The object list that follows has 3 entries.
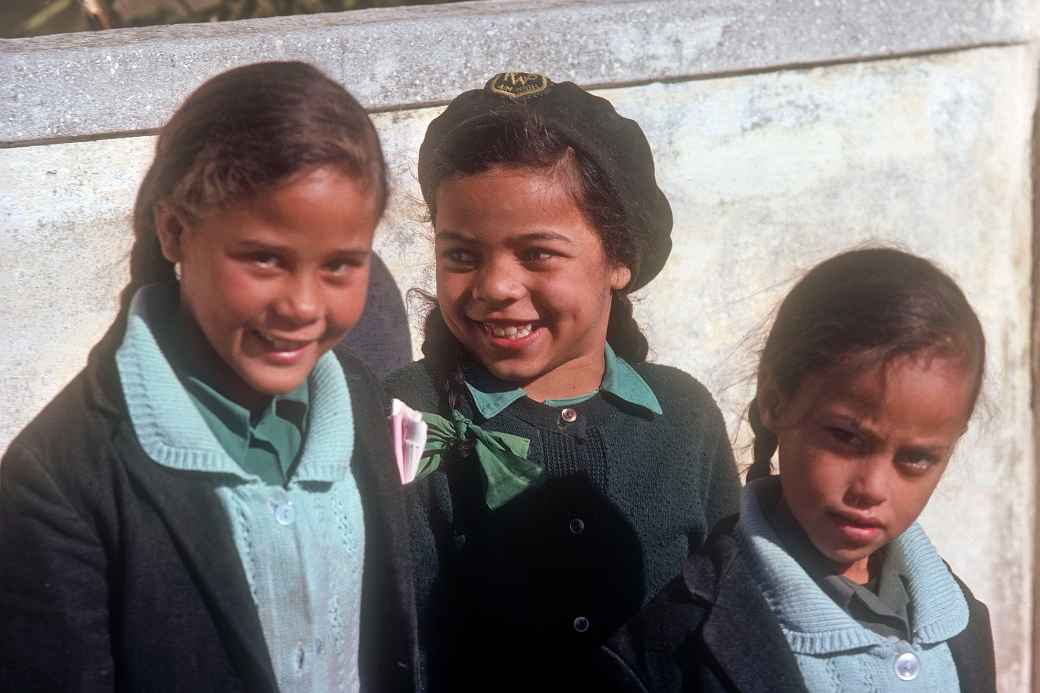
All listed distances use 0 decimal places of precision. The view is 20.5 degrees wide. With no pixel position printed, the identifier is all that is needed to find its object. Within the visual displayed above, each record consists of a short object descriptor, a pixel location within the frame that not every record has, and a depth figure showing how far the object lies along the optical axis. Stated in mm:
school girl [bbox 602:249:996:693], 2042
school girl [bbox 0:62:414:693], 1986
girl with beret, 2205
